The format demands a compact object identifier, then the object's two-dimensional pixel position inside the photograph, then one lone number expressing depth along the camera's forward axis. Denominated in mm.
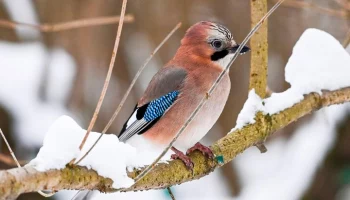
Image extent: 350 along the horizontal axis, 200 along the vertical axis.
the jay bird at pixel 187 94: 5871
